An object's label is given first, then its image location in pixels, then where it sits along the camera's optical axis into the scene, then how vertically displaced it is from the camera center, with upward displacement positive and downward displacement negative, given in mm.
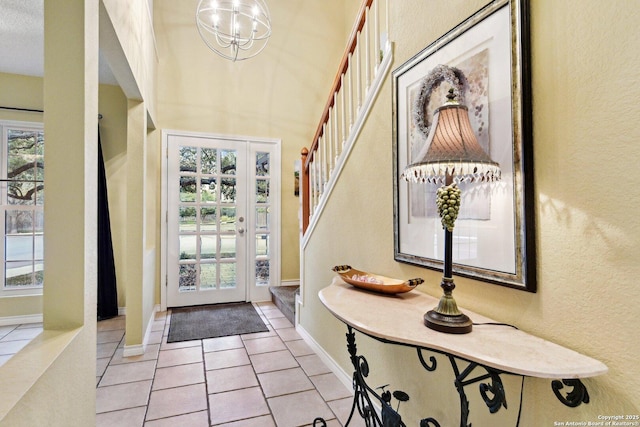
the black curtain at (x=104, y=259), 3574 -443
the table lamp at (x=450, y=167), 1057 +159
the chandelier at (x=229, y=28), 4055 +2410
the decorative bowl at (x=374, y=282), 1493 -321
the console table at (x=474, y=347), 876 -392
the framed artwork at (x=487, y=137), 1122 +299
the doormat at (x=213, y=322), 3172 -1102
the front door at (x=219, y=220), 3973 -28
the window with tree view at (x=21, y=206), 3414 +135
